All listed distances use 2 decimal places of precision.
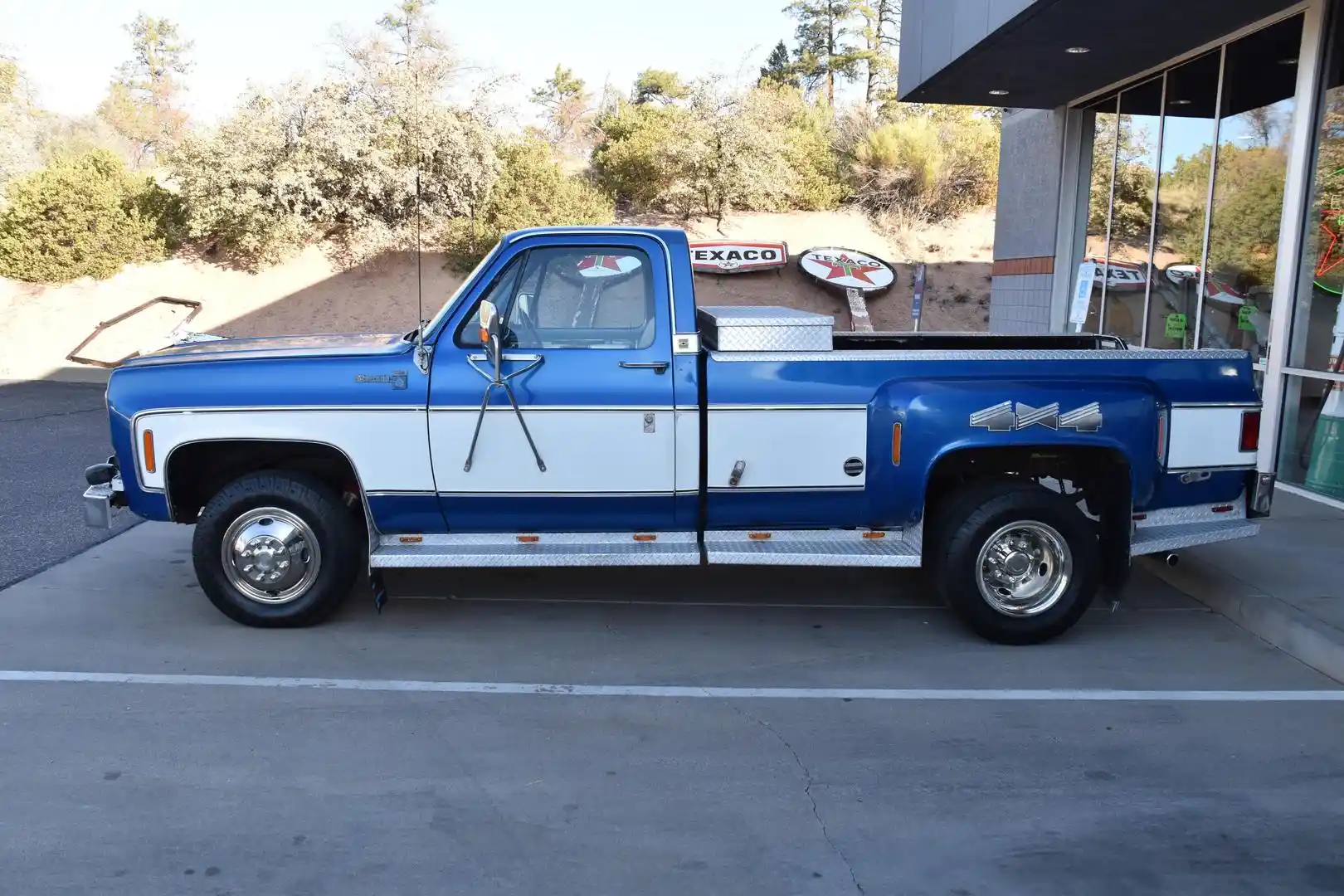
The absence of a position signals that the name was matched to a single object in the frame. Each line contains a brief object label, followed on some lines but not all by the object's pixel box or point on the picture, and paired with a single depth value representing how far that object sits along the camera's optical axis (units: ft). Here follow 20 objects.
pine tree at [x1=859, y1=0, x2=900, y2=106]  158.61
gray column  48.16
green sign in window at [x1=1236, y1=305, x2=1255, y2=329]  34.57
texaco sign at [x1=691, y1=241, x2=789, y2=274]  81.10
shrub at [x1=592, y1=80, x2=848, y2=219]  91.86
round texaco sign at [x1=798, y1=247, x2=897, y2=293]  82.07
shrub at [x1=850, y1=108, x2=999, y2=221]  95.14
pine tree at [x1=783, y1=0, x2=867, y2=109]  163.02
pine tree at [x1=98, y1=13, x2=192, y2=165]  176.86
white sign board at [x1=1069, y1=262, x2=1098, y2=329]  37.65
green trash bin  30.66
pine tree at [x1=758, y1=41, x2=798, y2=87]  164.66
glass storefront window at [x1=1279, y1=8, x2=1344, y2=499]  30.86
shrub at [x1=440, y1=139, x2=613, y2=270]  84.79
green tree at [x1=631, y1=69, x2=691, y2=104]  148.87
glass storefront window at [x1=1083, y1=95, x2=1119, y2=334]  44.62
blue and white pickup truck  19.30
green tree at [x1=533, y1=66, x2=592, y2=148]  147.74
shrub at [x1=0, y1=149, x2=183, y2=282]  82.53
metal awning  31.96
